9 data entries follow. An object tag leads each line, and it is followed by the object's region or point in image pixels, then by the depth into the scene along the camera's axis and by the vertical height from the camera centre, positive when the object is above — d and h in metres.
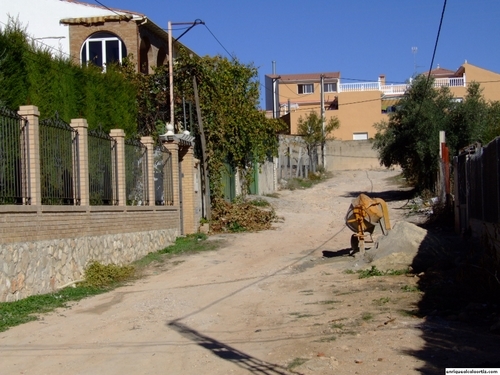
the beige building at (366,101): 60.41 +5.71
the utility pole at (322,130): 53.25 +2.74
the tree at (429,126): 30.25 +1.70
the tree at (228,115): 24.52 +2.04
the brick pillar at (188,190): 22.44 -0.61
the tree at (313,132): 51.97 +2.73
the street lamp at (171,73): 23.28 +3.30
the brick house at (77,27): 28.06 +5.92
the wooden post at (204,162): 23.67 +0.29
